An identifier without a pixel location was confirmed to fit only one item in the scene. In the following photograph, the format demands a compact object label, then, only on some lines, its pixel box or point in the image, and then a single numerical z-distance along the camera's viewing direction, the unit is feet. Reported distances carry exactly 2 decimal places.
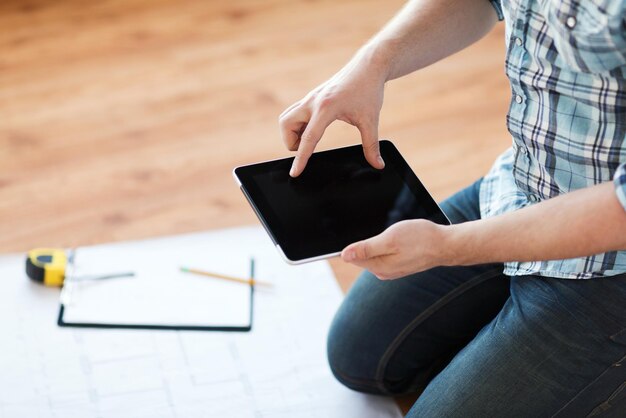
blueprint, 7.28
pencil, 8.00
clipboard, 7.72
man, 6.06
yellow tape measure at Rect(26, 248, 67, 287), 7.86
